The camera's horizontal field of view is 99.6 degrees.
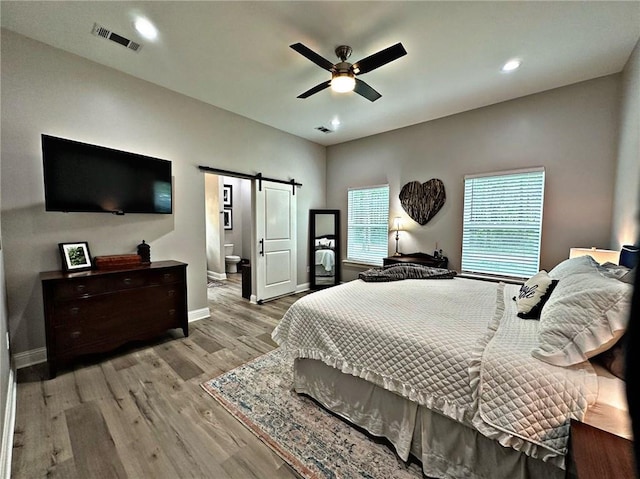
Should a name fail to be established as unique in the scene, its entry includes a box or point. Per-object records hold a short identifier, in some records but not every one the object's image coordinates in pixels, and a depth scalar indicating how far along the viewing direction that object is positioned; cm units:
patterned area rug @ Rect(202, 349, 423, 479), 156
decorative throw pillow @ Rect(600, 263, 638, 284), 141
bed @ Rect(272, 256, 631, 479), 117
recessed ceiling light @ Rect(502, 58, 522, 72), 268
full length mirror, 543
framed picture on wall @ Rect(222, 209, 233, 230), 670
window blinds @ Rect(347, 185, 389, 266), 487
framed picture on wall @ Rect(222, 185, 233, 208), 662
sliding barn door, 442
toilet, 655
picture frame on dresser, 257
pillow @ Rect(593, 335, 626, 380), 116
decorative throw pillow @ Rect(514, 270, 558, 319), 173
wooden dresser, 230
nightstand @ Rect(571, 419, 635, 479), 91
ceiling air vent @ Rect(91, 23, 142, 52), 233
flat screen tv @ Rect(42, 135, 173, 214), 244
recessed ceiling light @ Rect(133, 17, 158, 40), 222
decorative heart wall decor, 412
